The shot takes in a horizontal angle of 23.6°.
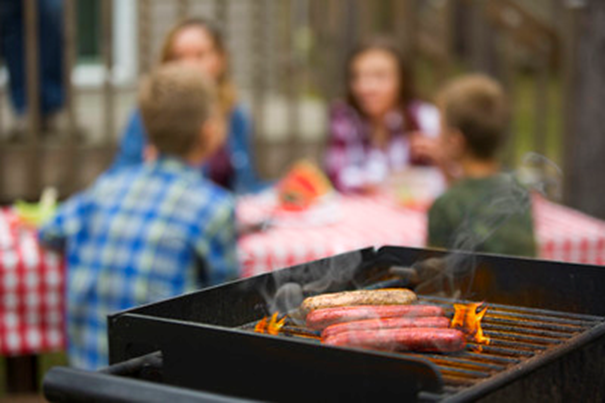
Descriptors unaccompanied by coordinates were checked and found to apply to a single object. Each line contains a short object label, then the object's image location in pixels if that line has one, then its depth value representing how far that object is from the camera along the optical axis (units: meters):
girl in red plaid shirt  3.75
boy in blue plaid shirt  2.29
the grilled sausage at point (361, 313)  1.48
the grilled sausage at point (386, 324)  1.44
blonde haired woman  3.50
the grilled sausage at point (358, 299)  1.53
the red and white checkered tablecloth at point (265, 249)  2.75
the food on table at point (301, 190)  3.22
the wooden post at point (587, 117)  6.51
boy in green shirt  1.88
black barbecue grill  1.31
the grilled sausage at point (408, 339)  1.40
